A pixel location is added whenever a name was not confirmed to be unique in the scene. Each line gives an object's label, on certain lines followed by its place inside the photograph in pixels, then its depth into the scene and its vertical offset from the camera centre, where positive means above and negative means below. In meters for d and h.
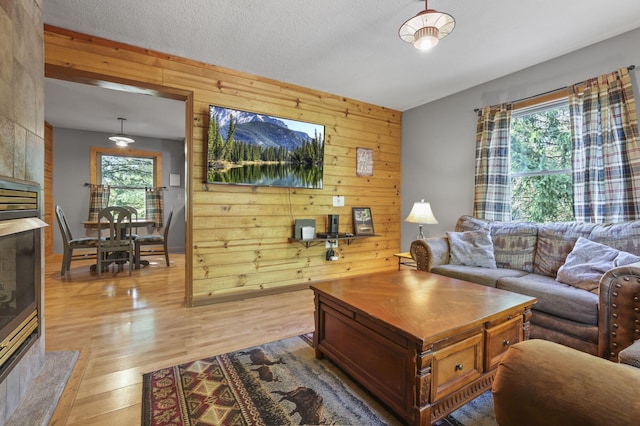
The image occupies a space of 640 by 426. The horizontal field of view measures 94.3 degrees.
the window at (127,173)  5.88 +0.65
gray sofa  1.76 -0.48
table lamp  3.50 -0.07
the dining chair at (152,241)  4.53 -0.56
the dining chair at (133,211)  4.57 -0.10
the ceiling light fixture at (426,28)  2.00 +1.28
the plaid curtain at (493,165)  3.27 +0.50
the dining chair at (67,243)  4.07 -0.55
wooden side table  3.61 -0.72
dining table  4.63 -0.35
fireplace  1.33 -0.35
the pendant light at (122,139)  4.97 +1.11
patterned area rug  1.43 -1.02
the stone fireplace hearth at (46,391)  1.36 -0.98
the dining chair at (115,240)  4.11 -0.51
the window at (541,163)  2.93 +0.49
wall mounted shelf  3.57 -0.40
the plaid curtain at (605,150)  2.42 +0.52
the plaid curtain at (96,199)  5.70 +0.10
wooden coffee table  1.32 -0.66
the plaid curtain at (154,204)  6.13 +0.01
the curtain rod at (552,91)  2.43 +1.17
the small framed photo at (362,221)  4.05 -0.18
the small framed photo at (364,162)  4.14 +0.65
